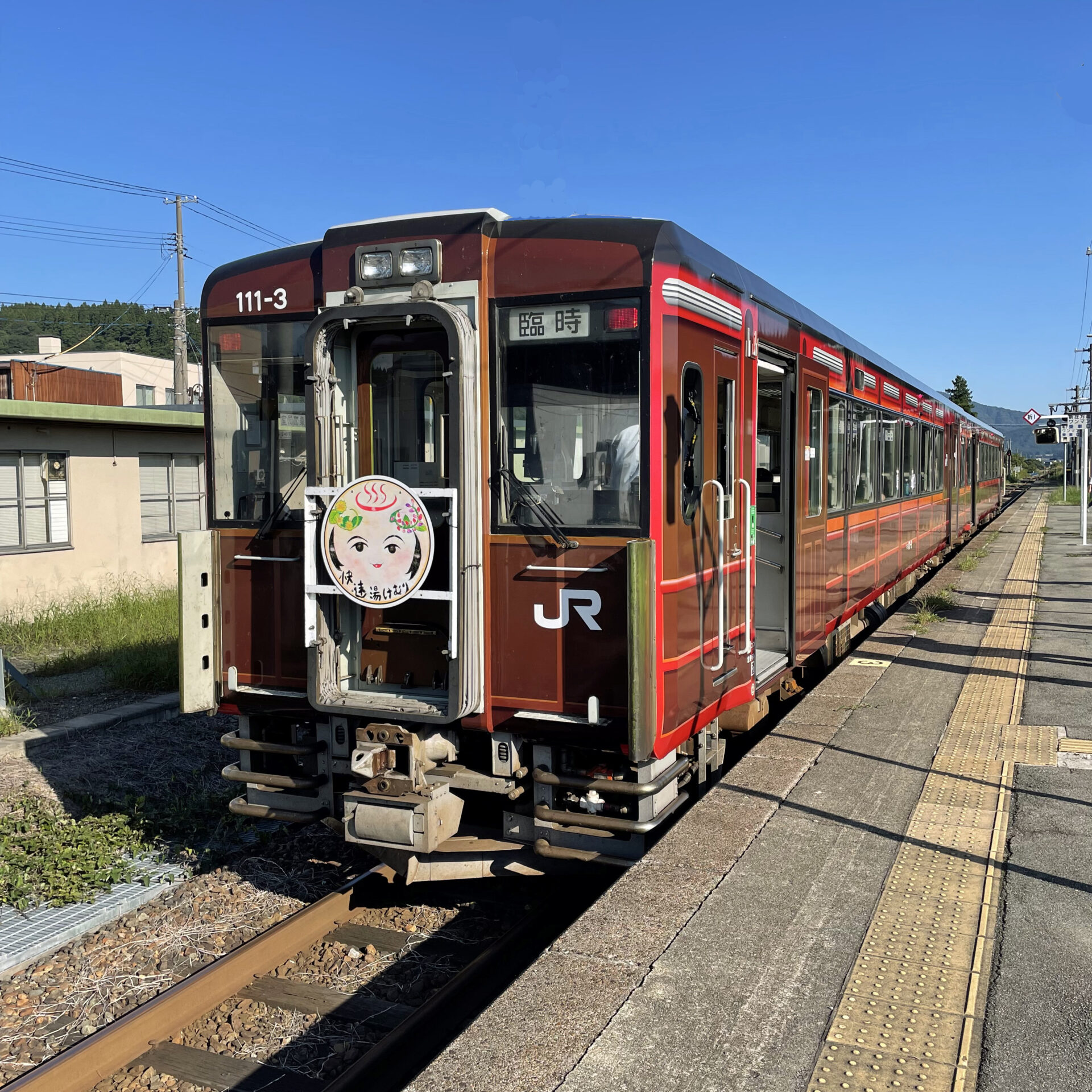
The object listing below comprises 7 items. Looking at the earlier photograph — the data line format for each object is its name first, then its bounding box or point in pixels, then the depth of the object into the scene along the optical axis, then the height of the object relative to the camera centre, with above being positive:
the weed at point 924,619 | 11.91 -1.55
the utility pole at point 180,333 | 32.94 +5.20
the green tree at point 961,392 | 109.69 +9.97
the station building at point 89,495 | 13.52 +0.01
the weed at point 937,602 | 13.35 -1.50
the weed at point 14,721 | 8.68 -1.90
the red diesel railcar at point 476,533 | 4.68 -0.19
